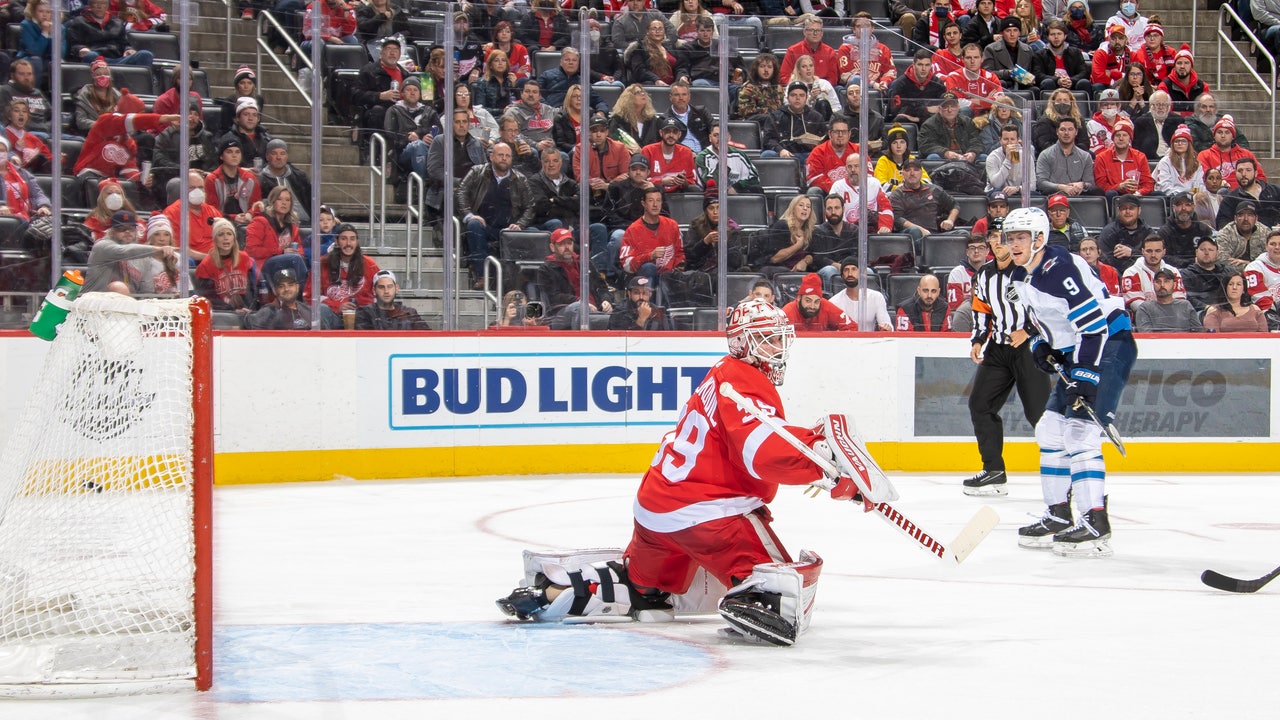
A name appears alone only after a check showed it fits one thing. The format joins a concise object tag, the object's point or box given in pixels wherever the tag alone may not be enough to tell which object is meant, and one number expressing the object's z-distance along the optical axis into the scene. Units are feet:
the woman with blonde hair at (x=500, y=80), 56.54
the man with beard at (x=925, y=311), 59.98
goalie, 25.54
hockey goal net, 22.38
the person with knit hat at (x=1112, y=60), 83.46
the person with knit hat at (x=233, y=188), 52.13
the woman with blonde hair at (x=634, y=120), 57.77
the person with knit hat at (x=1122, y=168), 63.98
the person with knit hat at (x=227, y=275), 51.88
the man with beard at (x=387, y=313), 55.21
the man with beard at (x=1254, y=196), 62.59
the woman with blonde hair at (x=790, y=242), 58.65
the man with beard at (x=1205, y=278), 60.95
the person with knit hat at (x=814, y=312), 59.26
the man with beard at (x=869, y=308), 59.82
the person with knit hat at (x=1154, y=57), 83.71
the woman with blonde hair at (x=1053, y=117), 62.80
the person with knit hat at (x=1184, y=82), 82.38
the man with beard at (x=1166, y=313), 60.64
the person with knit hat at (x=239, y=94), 52.75
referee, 48.93
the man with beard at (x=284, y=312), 53.42
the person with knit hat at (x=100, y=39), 50.88
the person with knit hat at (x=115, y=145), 50.52
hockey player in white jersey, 37.32
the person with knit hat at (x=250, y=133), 52.90
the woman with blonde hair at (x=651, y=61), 58.49
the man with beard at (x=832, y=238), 59.06
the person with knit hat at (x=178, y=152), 51.13
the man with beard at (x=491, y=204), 55.26
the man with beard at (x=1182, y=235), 61.21
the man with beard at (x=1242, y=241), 61.93
